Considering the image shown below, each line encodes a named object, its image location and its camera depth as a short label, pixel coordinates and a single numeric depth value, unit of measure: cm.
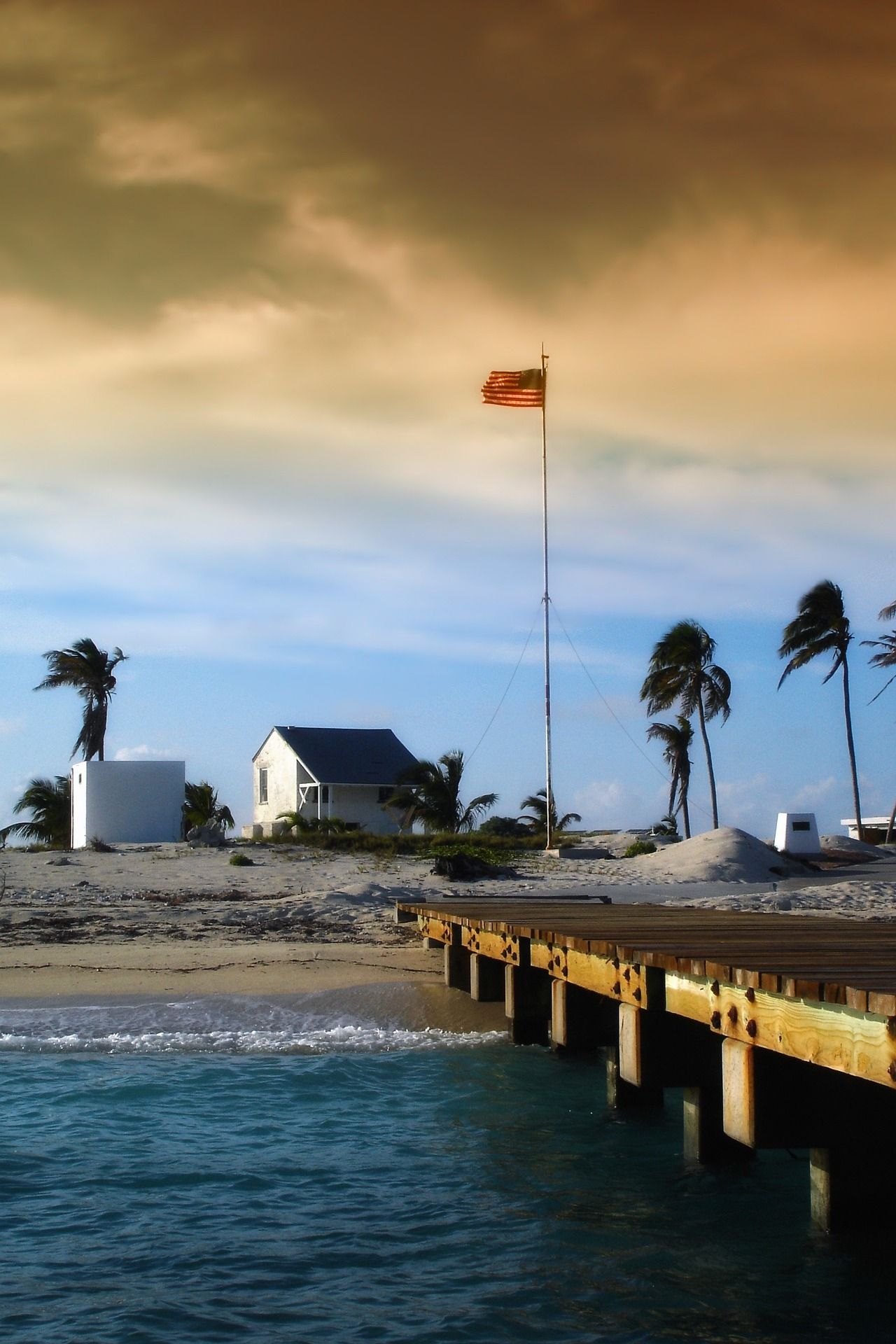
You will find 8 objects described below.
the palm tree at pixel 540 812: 4144
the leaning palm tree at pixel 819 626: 4669
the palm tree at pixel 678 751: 5306
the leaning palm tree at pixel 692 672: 4638
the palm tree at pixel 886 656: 4475
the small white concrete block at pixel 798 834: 3253
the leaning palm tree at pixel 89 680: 4475
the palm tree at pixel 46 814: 4259
